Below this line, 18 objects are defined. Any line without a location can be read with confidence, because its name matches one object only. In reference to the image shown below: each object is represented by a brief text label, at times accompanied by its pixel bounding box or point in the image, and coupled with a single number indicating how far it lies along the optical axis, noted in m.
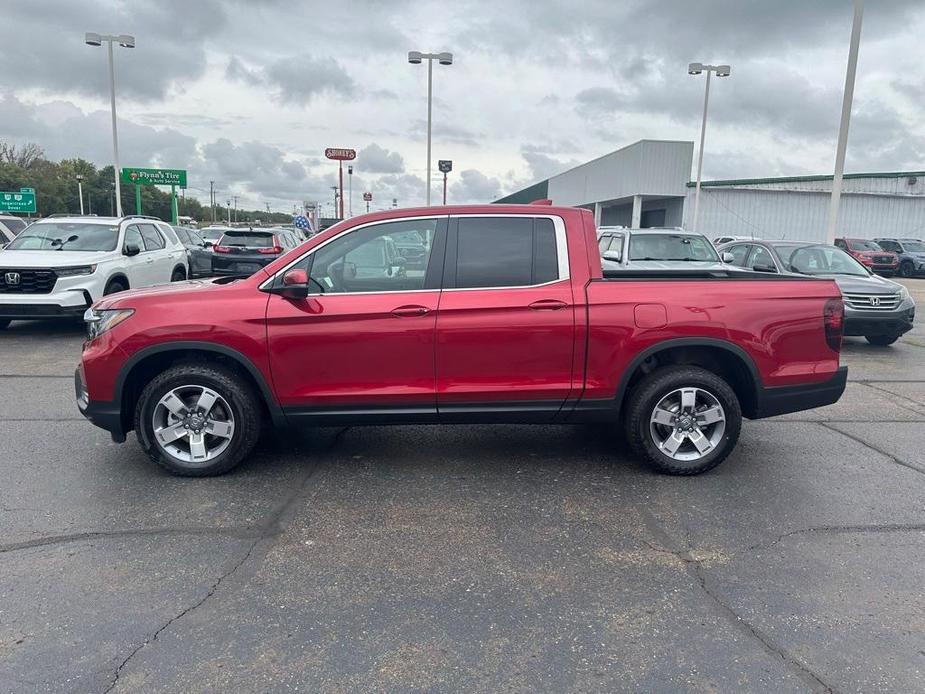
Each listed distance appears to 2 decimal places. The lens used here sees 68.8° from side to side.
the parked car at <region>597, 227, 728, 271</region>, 11.18
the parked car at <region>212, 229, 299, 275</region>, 16.28
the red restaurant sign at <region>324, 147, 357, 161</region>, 32.72
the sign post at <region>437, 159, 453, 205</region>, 30.44
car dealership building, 38.03
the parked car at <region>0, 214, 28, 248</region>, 15.73
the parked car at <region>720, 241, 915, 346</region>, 9.88
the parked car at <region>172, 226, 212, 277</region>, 17.84
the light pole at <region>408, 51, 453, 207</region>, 25.02
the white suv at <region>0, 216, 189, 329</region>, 9.65
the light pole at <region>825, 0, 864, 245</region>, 15.47
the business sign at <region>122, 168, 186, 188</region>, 48.84
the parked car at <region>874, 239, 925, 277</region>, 28.59
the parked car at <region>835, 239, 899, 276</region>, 27.31
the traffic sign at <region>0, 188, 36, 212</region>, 39.75
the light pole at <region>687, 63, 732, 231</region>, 27.81
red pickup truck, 4.44
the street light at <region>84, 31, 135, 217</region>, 25.64
